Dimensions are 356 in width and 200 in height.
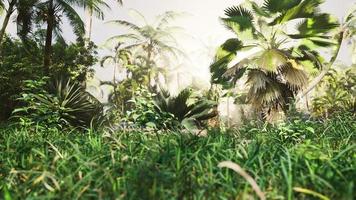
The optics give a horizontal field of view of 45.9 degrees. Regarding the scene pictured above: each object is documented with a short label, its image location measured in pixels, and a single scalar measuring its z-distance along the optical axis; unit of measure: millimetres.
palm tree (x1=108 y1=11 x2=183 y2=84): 34094
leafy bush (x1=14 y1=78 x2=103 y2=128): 7844
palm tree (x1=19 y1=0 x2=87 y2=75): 18984
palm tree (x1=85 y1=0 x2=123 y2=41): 20284
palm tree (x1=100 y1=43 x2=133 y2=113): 34000
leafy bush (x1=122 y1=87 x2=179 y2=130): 7632
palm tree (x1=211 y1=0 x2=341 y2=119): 11648
